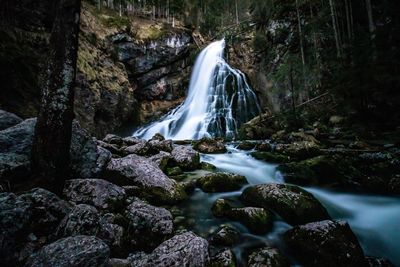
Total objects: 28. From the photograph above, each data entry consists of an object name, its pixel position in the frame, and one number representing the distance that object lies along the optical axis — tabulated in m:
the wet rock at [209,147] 11.07
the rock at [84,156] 4.83
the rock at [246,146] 11.81
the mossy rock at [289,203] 4.30
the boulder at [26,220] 2.54
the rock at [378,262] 3.30
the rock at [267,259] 3.11
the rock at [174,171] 6.84
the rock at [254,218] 4.09
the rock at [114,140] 10.96
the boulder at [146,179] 4.97
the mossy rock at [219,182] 5.79
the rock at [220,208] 4.59
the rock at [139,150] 8.57
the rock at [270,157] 8.79
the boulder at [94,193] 3.99
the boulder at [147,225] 3.48
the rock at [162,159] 7.05
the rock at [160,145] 8.95
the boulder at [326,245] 3.17
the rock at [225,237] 3.71
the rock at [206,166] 7.93
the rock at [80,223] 2.97
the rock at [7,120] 5.61
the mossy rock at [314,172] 6.61
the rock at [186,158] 7.52
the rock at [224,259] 3.07
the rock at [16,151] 3.83
